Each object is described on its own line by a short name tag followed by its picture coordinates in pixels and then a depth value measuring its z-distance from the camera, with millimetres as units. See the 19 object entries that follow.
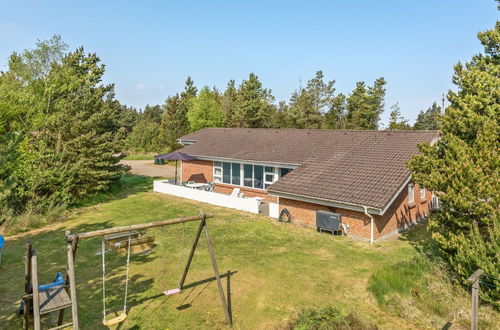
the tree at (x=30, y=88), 20828
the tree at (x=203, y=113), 50250
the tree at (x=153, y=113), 90525
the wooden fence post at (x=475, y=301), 6312
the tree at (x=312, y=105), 57062
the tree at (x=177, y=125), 52959
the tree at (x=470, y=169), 8609
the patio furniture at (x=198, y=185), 24641
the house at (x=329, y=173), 14383
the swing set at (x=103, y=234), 6080
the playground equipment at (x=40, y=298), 5848
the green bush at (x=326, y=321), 7547
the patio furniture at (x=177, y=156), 24906
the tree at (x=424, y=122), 64088
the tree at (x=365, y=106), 54812
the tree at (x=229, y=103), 58928
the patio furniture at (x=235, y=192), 22316
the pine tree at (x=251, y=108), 56750
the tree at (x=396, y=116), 60659
